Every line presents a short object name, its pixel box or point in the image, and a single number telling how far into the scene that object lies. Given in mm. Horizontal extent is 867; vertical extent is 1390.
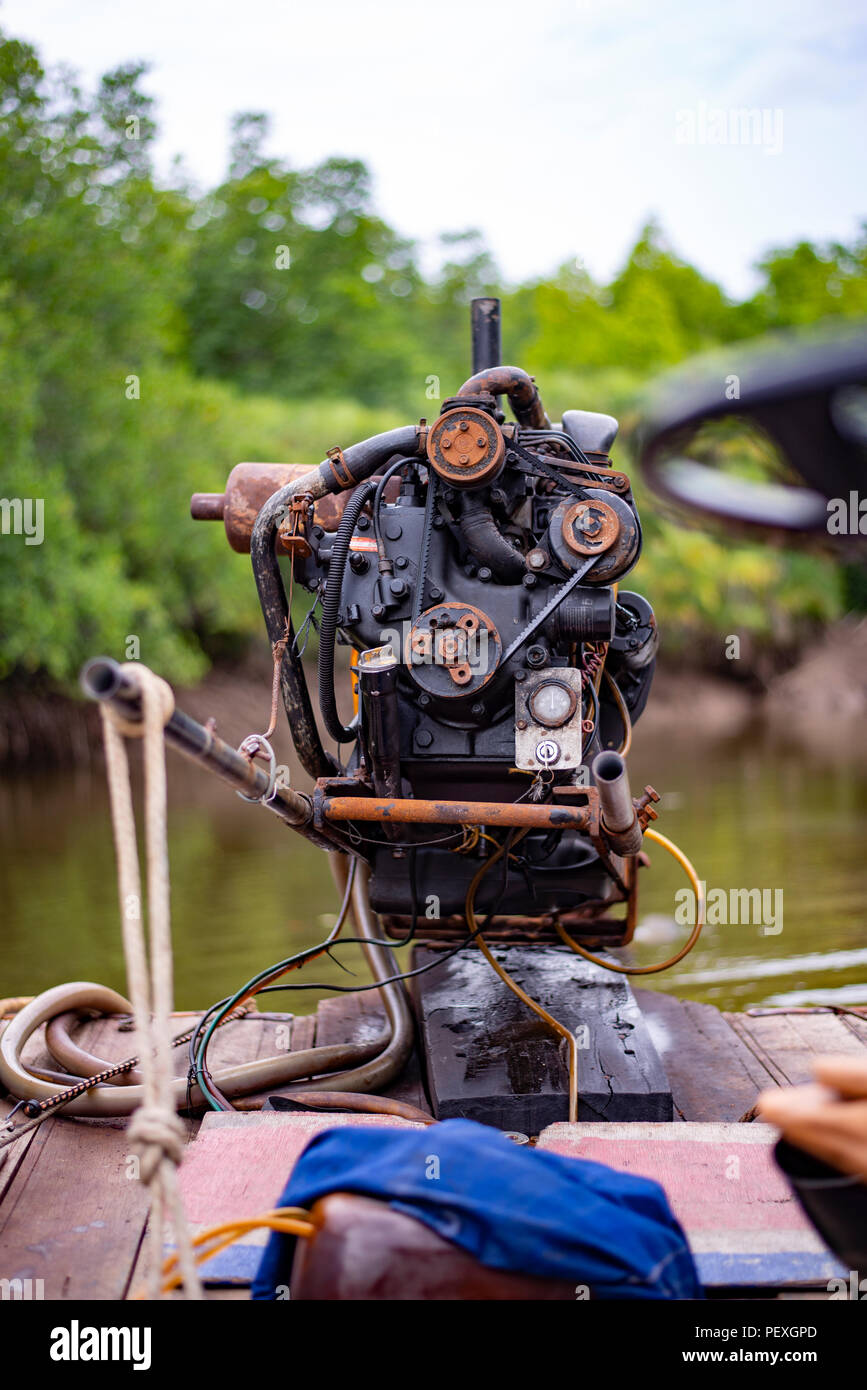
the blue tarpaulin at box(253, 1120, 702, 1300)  1911
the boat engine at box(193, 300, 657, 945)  3594
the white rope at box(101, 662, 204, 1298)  1918
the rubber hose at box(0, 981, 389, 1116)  3521
